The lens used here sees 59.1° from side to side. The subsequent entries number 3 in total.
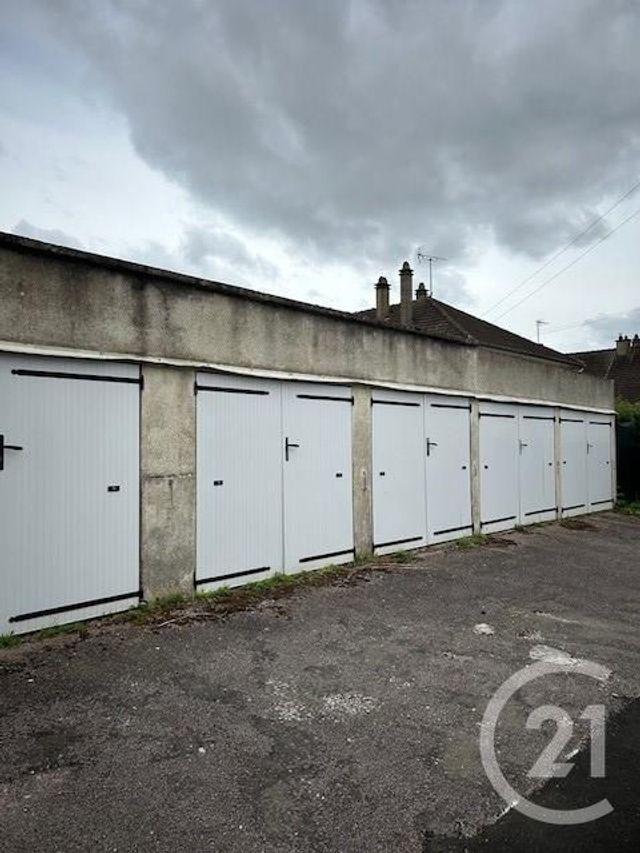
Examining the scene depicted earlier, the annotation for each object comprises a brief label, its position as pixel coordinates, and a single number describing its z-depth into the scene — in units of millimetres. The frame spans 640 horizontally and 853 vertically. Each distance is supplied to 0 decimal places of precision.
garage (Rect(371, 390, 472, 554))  8070
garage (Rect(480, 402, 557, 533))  10109
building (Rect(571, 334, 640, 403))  26469
